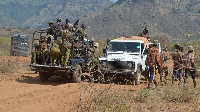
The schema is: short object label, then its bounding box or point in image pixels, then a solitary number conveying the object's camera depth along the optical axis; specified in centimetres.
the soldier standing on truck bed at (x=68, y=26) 1352
